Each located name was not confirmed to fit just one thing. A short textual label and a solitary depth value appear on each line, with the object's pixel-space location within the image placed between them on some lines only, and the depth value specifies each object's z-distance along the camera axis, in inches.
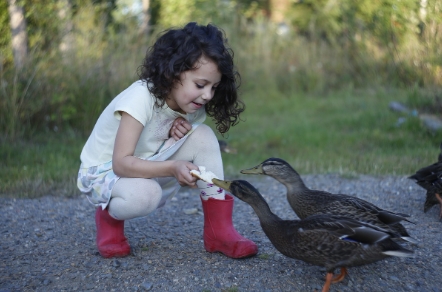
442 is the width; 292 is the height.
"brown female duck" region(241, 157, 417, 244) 128.5
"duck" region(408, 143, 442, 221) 166.7
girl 124.3
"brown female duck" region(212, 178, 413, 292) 111.6
